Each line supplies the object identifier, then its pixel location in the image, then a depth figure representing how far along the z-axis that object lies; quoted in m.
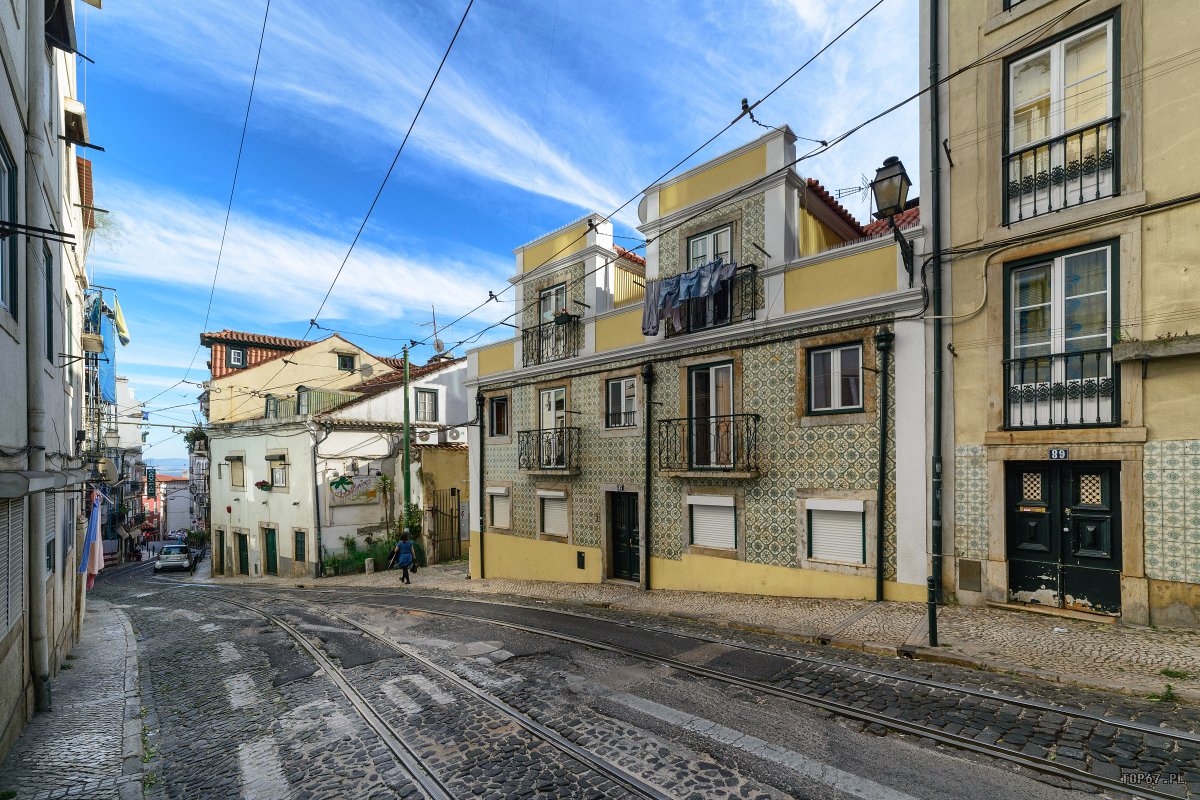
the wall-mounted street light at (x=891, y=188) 8.36
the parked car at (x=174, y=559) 31.08
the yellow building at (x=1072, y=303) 7.35
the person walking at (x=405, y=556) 18.45
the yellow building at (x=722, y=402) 9.88
